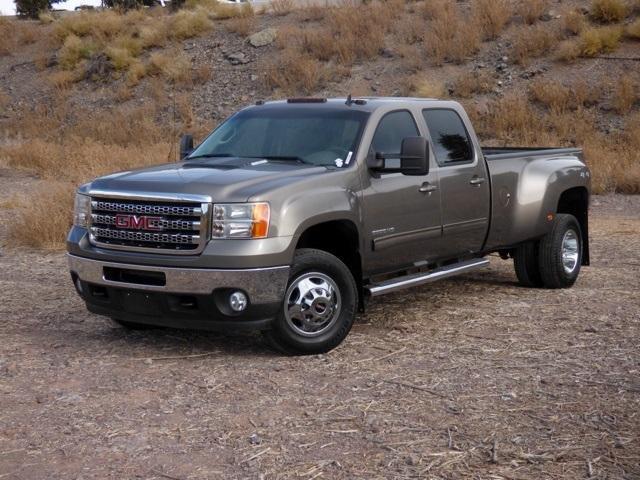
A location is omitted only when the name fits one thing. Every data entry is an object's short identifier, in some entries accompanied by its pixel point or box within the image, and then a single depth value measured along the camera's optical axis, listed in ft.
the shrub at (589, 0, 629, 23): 93.15
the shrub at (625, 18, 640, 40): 88.33
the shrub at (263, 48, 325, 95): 96.94
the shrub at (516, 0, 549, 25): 96.58
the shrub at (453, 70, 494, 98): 86.74
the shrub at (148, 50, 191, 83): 104.42
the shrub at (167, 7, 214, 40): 114.62
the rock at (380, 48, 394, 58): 99.04
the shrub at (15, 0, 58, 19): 149.69
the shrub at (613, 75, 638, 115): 78.69
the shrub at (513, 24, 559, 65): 90.53
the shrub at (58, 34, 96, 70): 115.75
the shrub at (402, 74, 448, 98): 87.51
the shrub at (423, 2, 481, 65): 93.77
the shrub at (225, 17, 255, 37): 111.86
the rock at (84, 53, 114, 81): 111.24
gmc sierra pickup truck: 22.70
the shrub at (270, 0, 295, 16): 118.01
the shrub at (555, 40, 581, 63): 87.40
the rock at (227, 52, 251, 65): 105.19
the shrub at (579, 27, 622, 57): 87.30
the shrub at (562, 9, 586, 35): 92.17
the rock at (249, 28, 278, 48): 107.45
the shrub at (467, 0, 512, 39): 95.96
